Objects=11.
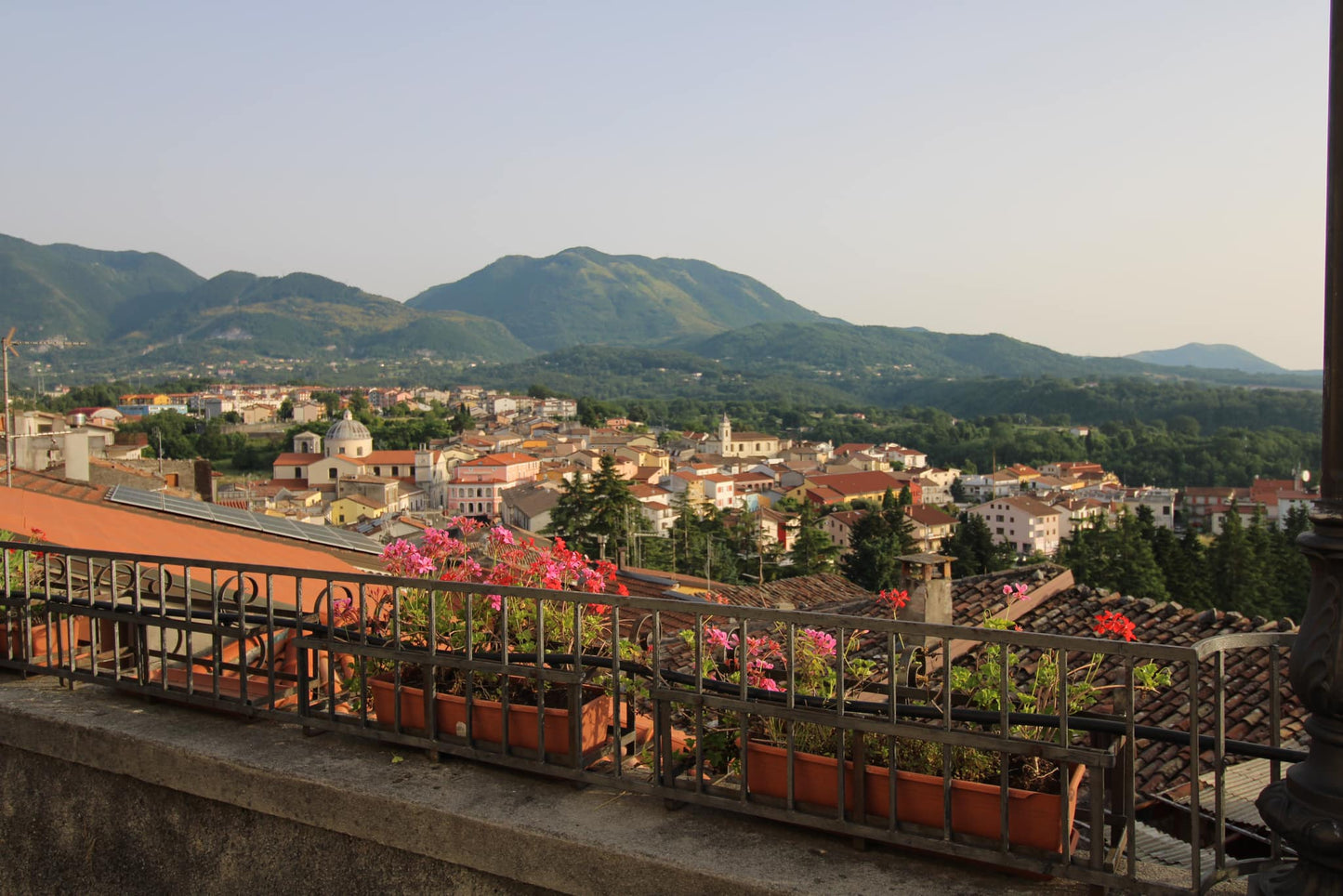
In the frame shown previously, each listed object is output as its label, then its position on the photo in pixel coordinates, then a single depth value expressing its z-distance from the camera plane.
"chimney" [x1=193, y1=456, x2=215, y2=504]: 26.61
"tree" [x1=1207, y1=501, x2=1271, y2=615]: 41.41
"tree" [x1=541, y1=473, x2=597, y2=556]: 50.94
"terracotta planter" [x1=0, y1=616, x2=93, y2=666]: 3.30
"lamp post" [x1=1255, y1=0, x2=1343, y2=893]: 1.63
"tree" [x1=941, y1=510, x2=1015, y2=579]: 48.53
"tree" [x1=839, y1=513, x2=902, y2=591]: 52.41
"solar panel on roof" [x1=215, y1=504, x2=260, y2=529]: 9.55
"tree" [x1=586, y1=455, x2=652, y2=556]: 50.22
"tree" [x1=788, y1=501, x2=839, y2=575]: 52.66
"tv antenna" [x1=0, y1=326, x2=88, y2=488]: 10.69
